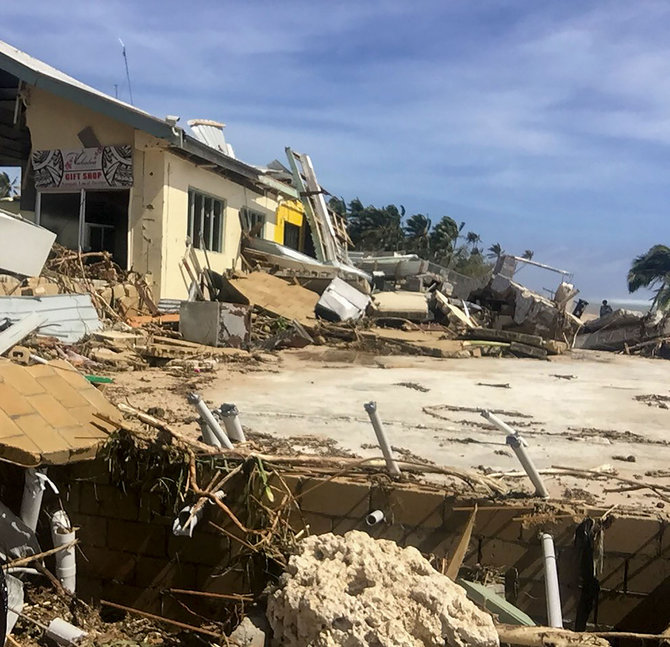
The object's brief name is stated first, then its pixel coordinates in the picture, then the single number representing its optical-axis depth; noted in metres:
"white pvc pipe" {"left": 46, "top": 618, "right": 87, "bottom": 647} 3.56
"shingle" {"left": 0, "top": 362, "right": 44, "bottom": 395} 4.04
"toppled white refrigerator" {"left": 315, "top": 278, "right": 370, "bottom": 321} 13.21
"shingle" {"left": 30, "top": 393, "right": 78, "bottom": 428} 3.96
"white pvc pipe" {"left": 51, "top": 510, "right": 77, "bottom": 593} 3.97
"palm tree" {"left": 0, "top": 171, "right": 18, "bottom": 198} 16.12
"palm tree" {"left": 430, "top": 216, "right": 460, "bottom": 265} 55.38
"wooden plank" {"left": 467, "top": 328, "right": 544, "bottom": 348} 12.21
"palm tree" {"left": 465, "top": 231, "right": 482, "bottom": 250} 63.86
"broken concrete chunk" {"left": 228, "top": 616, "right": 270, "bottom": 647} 2.92
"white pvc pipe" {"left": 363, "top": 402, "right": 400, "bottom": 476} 3.55
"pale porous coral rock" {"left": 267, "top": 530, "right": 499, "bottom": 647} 2.59
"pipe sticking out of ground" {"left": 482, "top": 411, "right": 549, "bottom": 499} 3.23
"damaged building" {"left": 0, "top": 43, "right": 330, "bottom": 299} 12.06
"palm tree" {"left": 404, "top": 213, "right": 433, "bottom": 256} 55.34
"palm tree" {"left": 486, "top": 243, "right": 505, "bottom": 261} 67.78
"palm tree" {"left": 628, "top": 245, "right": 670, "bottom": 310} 31.44
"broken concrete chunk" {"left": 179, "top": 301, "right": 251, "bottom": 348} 9.68
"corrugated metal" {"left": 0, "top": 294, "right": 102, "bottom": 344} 8.04
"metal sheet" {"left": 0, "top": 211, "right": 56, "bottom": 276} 8.83
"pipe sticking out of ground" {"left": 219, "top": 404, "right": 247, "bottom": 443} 3.97
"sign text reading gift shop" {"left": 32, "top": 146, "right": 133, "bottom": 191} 12.33
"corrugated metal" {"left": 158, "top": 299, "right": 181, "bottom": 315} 12.55
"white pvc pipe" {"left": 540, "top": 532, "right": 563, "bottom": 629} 2.97
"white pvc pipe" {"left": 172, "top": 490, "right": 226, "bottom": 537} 3.46
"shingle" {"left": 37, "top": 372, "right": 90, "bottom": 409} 4.21
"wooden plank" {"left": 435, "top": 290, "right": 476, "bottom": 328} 15.30
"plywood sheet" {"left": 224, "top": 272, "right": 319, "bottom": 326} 12.41
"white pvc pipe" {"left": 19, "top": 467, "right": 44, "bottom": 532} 3.78
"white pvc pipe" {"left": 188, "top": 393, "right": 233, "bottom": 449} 3.61
